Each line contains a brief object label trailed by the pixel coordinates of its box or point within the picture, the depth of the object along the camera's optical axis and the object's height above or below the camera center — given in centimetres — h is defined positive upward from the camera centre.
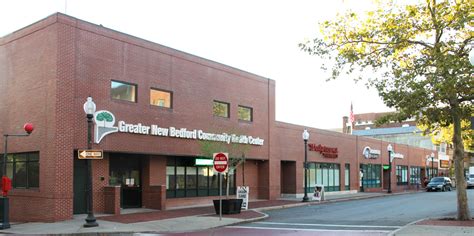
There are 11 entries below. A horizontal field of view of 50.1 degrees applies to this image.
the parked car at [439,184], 5050 -326
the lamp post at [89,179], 1708 -94
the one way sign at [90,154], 1736 -9
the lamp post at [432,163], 6568 -146
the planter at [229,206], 2202 -236
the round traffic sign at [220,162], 1990 -41
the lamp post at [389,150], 4769 +11
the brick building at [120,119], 1995 +154
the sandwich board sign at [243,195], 2437 -208
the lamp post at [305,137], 3138 +91
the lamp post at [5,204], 1777 -185
